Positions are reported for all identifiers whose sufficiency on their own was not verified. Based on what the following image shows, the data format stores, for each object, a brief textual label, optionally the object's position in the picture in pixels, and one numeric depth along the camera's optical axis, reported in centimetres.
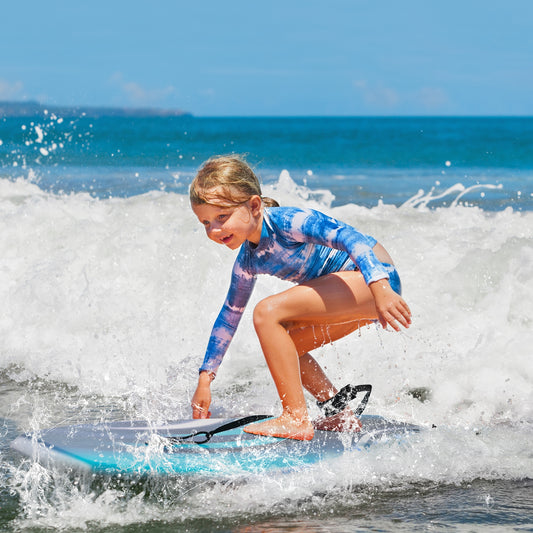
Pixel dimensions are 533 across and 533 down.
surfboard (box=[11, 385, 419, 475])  627
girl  626
